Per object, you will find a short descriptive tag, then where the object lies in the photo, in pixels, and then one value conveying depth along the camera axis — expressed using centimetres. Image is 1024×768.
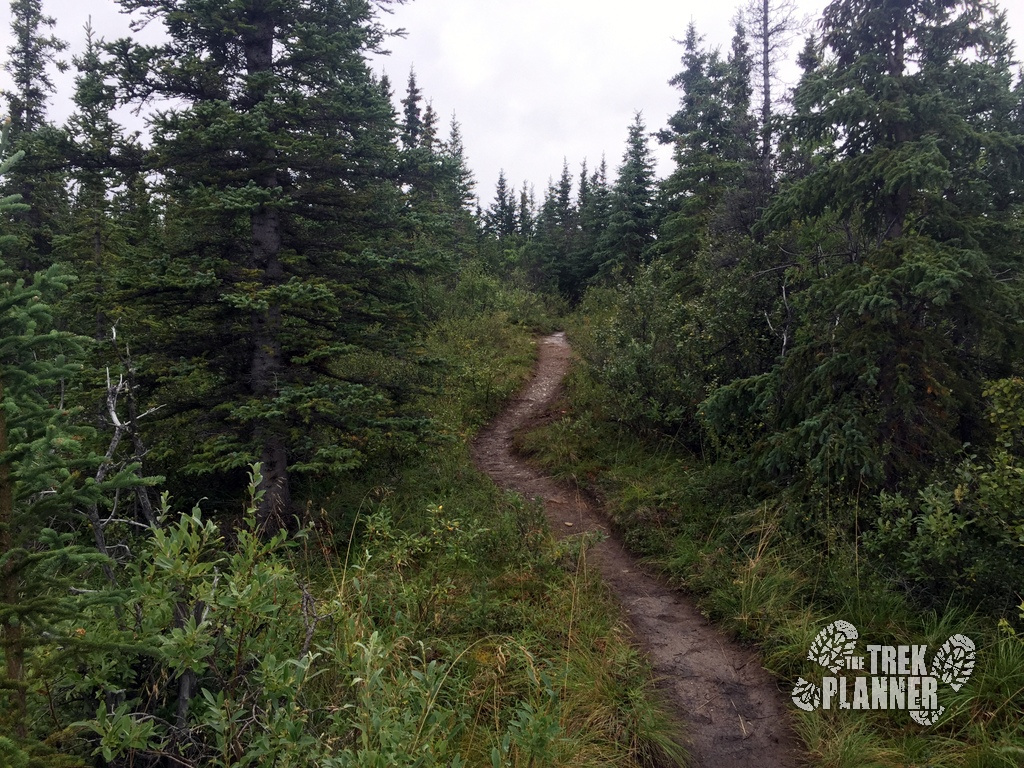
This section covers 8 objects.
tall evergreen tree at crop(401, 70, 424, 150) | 3384
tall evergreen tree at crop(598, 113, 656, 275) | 2973
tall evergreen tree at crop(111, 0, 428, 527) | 704
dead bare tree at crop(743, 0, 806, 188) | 1700
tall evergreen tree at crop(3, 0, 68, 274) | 1653
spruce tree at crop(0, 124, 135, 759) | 226
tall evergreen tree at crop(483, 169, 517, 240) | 5347
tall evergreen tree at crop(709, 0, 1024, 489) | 604
